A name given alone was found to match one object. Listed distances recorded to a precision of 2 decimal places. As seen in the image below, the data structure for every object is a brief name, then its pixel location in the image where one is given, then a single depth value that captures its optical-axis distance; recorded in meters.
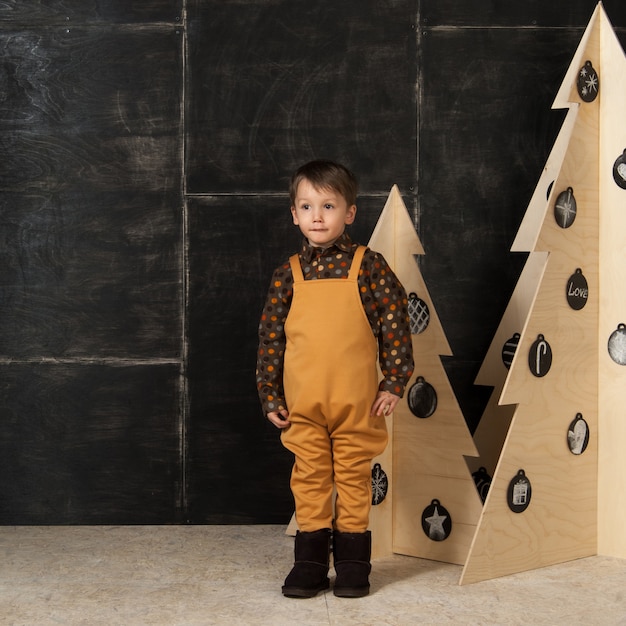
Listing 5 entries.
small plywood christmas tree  2.56
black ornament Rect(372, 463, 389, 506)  2.59
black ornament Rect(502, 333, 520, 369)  2.74
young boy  2.27
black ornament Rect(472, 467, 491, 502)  2.77
